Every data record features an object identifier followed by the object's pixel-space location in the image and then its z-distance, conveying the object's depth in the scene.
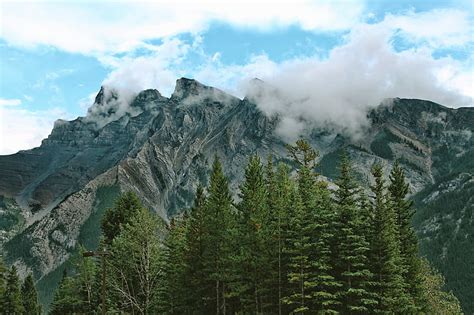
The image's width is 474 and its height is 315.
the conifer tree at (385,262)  51.62
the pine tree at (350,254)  49.81
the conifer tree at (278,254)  51.94
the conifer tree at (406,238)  63.31
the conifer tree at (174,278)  58.47
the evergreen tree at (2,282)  92.51
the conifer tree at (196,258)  56.66
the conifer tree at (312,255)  48.94
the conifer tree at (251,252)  52.50
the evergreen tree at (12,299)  101.31
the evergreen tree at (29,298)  116.25
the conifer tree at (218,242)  53.47
